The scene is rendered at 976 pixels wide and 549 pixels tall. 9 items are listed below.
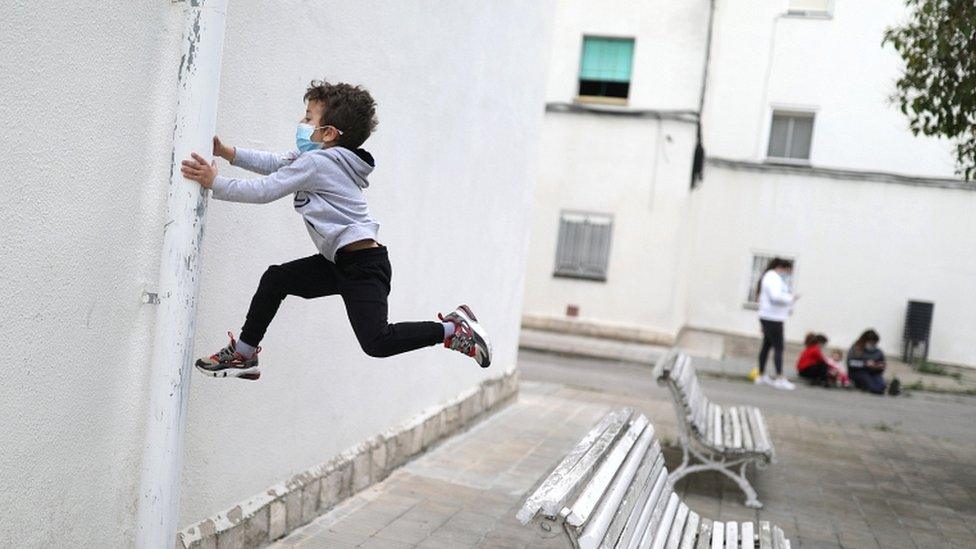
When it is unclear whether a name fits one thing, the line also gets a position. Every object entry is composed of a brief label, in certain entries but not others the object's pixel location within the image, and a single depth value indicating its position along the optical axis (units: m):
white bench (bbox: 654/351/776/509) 5.94
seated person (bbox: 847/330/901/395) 13.51
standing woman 12.79
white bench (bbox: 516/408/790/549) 2.35
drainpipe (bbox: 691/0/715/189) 16.44
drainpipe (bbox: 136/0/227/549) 3.15
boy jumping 3.28
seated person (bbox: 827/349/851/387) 13.66
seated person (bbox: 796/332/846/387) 13.62
